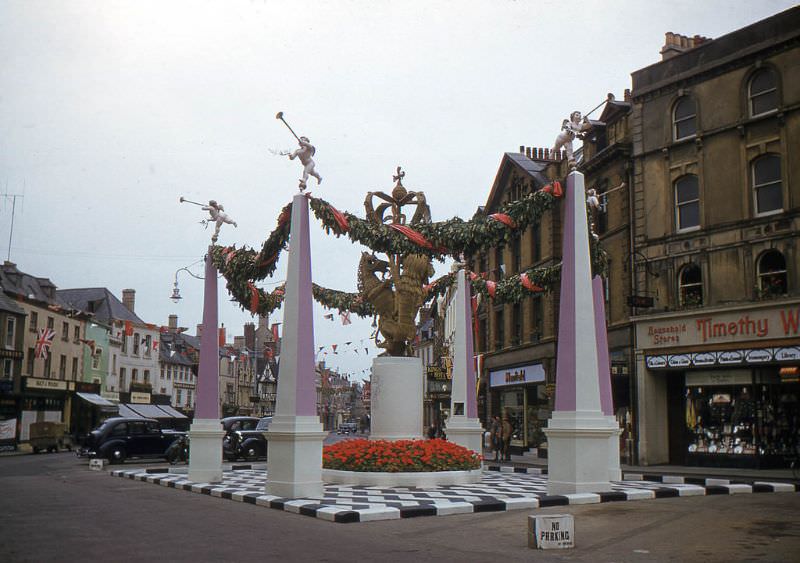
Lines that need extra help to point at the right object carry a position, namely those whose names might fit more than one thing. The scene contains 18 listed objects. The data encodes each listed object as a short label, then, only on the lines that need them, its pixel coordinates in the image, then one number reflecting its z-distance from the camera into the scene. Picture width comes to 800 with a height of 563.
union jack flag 45.06
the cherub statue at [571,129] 15.69
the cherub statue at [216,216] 20.16
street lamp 29.04
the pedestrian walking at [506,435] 29.18
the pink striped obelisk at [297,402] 14.20
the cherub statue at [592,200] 17.68
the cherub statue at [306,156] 15.95
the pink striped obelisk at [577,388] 14.12
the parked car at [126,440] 28.75
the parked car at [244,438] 29.72
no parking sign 8.91
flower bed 16.75
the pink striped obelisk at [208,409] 18.56
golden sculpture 19.20
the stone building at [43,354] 48.09
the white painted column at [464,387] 21.08
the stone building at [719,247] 24.80
